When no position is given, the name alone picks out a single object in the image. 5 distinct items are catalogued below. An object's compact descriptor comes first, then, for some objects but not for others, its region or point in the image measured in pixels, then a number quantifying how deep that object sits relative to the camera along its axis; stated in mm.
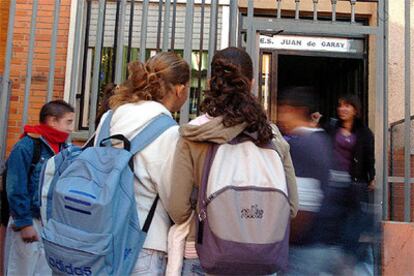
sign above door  6754
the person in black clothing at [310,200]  3436
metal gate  4383
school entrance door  6754
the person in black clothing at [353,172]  3715
